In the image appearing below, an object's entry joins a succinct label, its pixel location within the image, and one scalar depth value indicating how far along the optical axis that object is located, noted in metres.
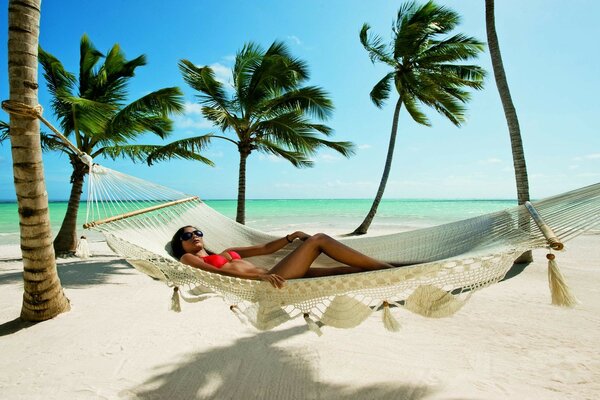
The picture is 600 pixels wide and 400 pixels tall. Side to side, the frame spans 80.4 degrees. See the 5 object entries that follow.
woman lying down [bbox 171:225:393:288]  1.53
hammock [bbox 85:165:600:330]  1.24
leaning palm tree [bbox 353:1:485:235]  6.08
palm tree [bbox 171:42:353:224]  5.31
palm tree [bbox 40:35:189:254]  4.39
